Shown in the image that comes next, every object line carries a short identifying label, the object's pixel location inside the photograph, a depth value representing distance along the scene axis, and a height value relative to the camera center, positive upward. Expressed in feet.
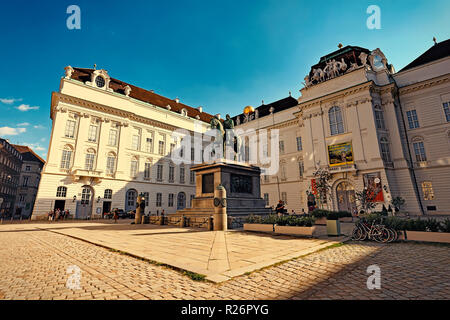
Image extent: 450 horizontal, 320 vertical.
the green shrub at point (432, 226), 26.08 -2.22
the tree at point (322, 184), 82.94 +9.26
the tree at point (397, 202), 72.76 +1.77
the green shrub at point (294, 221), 32.12 -1.91
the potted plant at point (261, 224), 34.99 -2.46
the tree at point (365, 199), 59.89 +2.41
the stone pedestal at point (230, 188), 51.44 +5.11
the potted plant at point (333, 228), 31.63 -2.85
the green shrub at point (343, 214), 62.79 -1.77
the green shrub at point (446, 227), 25.13 -2.29
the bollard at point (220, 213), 40.34 -0.78
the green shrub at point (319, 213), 57.47 -1.31
